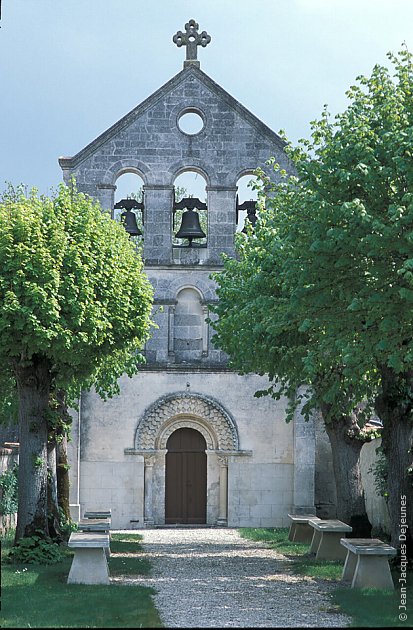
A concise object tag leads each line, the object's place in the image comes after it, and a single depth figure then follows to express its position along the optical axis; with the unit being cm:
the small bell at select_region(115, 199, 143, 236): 2609
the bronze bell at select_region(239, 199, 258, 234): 2694
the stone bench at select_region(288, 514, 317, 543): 2256
